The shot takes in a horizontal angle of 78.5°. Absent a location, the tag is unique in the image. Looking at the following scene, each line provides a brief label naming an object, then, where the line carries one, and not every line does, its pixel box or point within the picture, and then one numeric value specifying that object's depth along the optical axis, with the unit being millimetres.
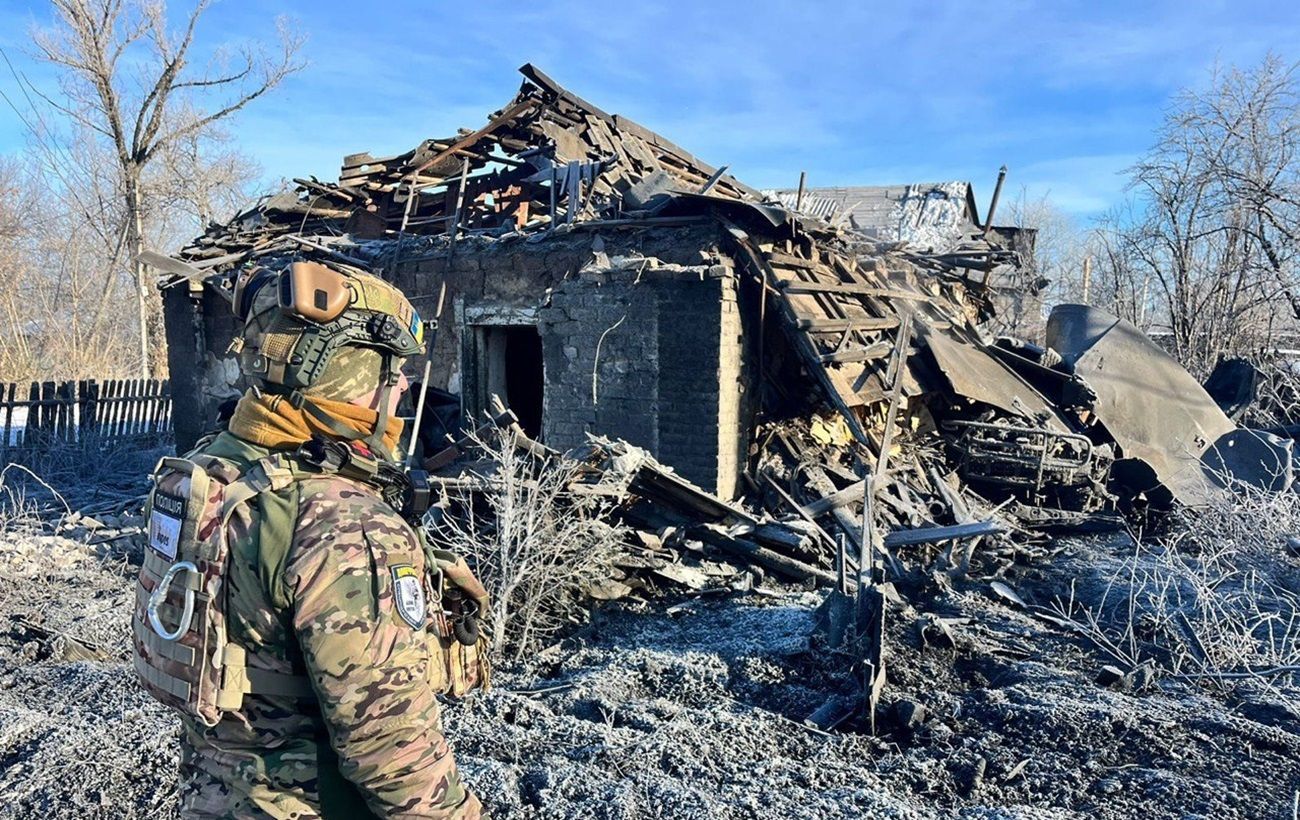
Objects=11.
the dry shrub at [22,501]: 6605
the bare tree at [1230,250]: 12828
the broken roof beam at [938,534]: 6062
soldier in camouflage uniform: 1442
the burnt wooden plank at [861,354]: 6973
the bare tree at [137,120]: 18812
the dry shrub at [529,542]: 4379
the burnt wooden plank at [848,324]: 6966
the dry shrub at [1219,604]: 4090
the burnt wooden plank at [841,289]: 7102
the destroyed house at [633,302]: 7012
